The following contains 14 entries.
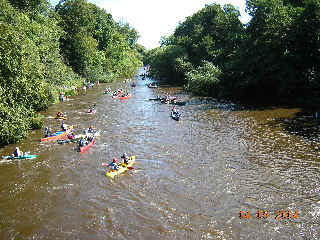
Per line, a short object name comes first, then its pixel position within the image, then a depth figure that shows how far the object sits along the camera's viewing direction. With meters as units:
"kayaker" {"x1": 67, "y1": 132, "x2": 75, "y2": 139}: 30.17
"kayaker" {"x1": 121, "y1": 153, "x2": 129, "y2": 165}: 23.47
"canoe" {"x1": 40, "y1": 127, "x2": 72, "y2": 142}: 30.62
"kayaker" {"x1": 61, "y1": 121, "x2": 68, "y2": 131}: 32.92
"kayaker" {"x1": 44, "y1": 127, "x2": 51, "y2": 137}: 31.09
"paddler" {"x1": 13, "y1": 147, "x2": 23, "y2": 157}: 25.59
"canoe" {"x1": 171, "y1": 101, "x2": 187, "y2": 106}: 45.99
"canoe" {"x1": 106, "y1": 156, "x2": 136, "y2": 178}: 22.06
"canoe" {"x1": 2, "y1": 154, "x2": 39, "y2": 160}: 25.59
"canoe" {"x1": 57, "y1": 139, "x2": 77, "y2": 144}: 29.86
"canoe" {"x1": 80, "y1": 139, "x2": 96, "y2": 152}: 27.26
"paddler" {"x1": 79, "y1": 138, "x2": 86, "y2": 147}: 27.54
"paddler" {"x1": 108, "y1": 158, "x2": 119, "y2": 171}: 22.59
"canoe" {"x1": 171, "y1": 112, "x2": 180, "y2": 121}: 36.67
